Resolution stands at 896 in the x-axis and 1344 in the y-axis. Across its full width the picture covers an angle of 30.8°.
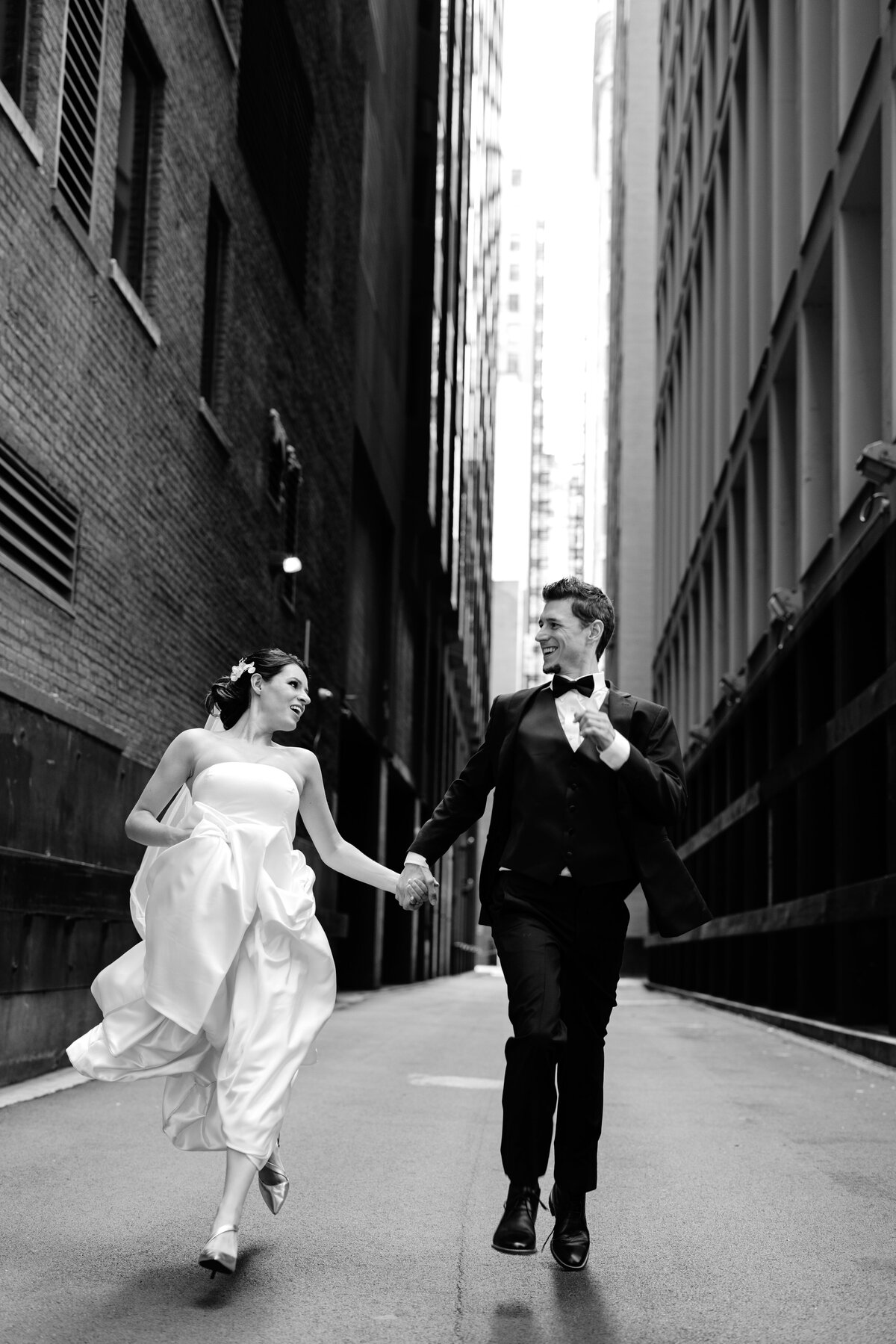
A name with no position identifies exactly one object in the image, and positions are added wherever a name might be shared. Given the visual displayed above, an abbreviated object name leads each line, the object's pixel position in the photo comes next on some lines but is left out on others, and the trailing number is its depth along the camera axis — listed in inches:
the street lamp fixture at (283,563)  707.2
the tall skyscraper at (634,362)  2824.8
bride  194.1
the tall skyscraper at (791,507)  668.1
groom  188.9
